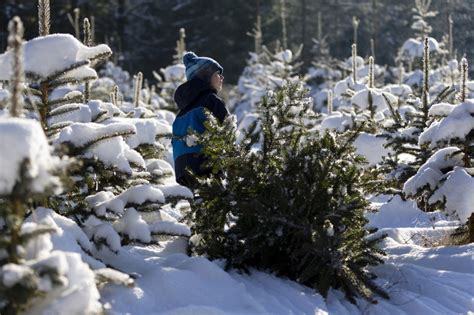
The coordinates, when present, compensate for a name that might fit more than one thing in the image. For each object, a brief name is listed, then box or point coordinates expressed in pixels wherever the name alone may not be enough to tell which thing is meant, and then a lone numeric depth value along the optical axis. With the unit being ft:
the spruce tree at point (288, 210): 29.79
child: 36.91
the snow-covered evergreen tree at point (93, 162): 25.75
